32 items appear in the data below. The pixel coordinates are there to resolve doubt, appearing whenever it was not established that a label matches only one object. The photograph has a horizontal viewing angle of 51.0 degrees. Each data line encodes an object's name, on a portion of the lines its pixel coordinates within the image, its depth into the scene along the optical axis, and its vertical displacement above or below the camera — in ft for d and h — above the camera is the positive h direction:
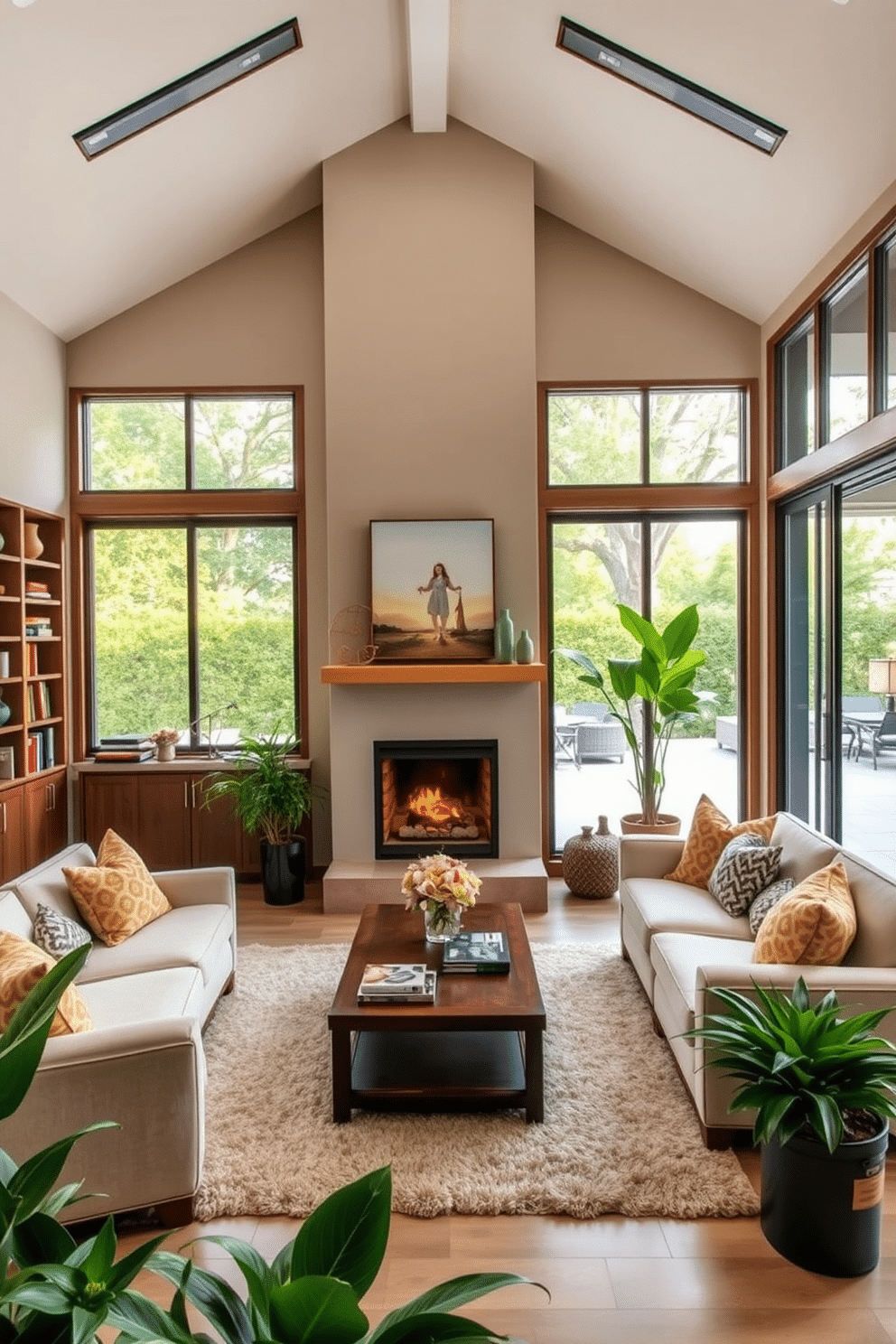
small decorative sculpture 19.57 +0.44
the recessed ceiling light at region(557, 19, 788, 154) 14.25 +8.69
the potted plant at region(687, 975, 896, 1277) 7.61 -3.90
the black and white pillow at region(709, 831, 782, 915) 12.78 -3.04
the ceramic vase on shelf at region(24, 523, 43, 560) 18.26 +2.19
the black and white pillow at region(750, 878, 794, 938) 11.94 -3.20
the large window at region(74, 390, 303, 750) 20.85 +1.91
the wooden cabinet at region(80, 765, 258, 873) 20.02 -3.46
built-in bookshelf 17.44 -0.45
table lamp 14.19 -0.40
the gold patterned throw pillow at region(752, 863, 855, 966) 9.93 -2.99
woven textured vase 18.76 -4.26
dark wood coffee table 10.18 -4.76
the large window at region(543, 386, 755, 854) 20.61 +2.04
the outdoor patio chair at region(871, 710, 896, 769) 14.28 -1.30
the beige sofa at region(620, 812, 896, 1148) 9.43 -3.56
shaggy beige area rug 8.79 -5.05
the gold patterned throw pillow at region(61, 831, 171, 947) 12.28 -3.19
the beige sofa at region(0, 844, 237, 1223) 8.21 -4.01
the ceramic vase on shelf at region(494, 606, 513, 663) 18.95 +0.32
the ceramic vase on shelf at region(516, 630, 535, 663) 18.94 +0.10
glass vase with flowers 11.82 -3.00
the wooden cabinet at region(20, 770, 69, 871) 18.06 -3.19
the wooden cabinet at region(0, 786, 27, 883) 16.93 -3.25
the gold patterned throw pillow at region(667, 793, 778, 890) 14.37 -2.93
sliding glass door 14.34 -0.16
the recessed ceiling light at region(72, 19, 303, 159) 14.60 +8.91
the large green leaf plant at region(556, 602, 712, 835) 17.98 -0.47
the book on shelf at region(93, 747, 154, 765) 20.16 -2.12
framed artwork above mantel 19.33 +1.31
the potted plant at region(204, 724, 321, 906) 18.88 -3.12
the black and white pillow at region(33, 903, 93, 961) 10.75 -3.21
